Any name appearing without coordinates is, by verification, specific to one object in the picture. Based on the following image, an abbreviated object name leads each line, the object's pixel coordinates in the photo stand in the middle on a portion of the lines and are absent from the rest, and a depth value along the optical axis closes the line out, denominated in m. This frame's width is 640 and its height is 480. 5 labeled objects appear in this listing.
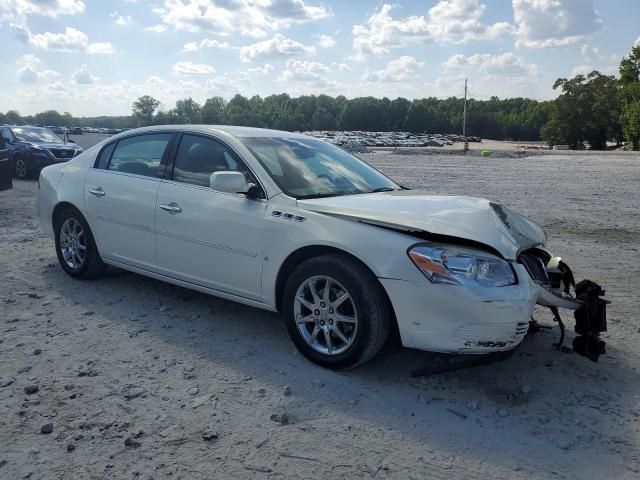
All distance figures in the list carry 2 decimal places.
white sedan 3.62
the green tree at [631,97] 67.38
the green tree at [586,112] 82.88
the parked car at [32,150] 17.39
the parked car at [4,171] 11.42
